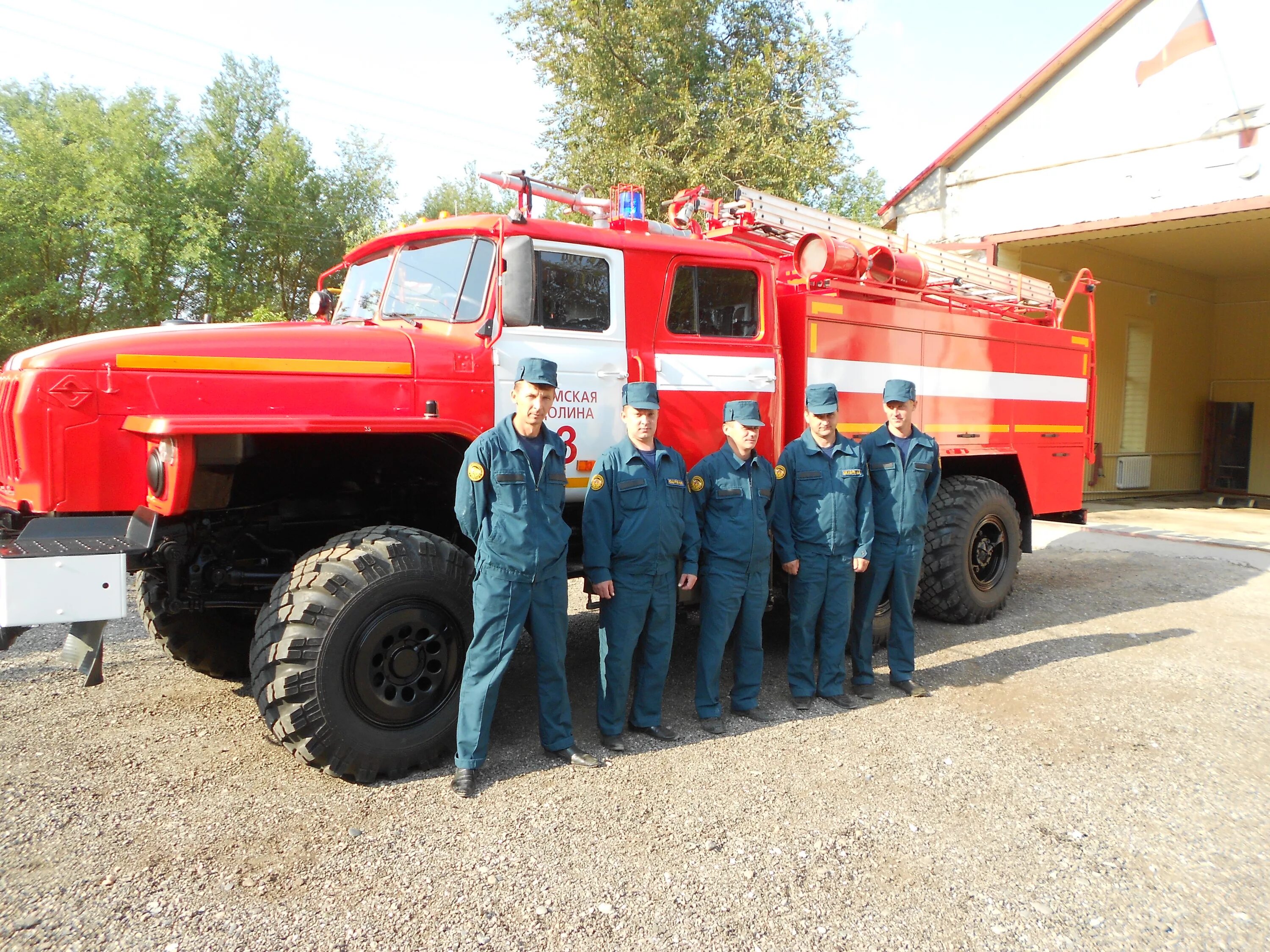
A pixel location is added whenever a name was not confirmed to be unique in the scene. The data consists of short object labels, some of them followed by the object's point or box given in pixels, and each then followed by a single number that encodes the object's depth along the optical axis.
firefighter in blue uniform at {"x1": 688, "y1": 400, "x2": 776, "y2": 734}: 4.21
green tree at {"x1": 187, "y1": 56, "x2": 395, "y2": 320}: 19.98
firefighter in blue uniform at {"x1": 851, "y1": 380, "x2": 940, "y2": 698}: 4.78
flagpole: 10.49
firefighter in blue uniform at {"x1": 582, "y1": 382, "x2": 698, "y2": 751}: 3.88
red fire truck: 3.26
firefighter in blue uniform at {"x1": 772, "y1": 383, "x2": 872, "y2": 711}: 4.55
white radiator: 17.12
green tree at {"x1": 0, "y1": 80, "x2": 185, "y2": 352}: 16.39
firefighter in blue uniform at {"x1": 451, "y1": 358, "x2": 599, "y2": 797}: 3.51
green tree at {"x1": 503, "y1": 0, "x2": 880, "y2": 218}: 15.57
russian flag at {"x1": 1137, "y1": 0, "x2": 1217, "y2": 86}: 11.07
